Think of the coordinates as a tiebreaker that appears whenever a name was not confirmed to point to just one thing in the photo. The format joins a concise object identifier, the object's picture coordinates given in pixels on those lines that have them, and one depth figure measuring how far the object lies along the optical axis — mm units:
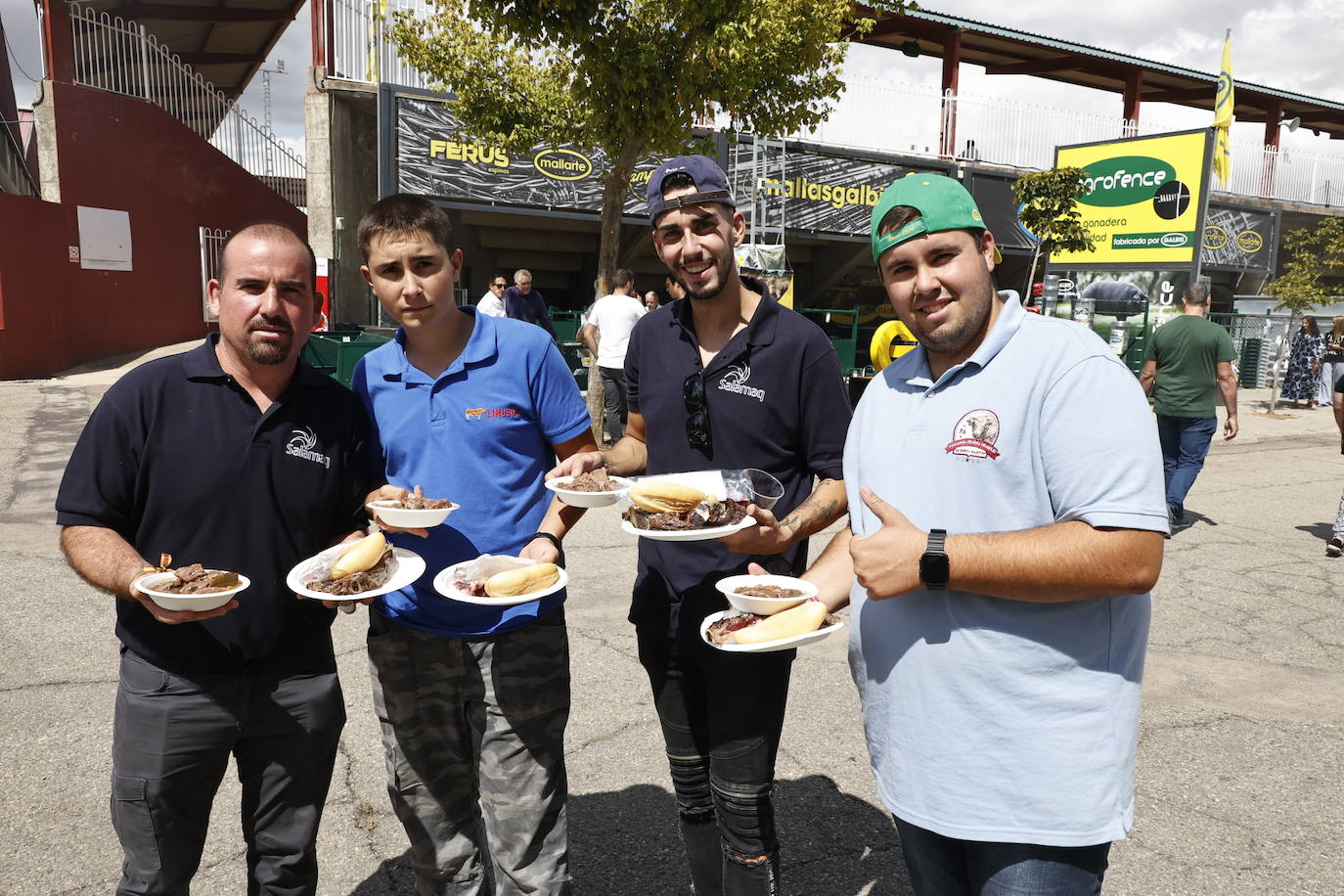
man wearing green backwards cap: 1603
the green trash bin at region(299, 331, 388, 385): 9852
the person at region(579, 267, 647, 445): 10156
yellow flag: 23406
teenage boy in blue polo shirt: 2502
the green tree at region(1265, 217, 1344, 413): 18828
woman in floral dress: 19344
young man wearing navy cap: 2471
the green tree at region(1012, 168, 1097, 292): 17500
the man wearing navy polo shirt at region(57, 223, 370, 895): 2213
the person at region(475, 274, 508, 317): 12734
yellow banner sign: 16469
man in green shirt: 8094
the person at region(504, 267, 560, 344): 12211
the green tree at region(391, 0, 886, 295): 9305
